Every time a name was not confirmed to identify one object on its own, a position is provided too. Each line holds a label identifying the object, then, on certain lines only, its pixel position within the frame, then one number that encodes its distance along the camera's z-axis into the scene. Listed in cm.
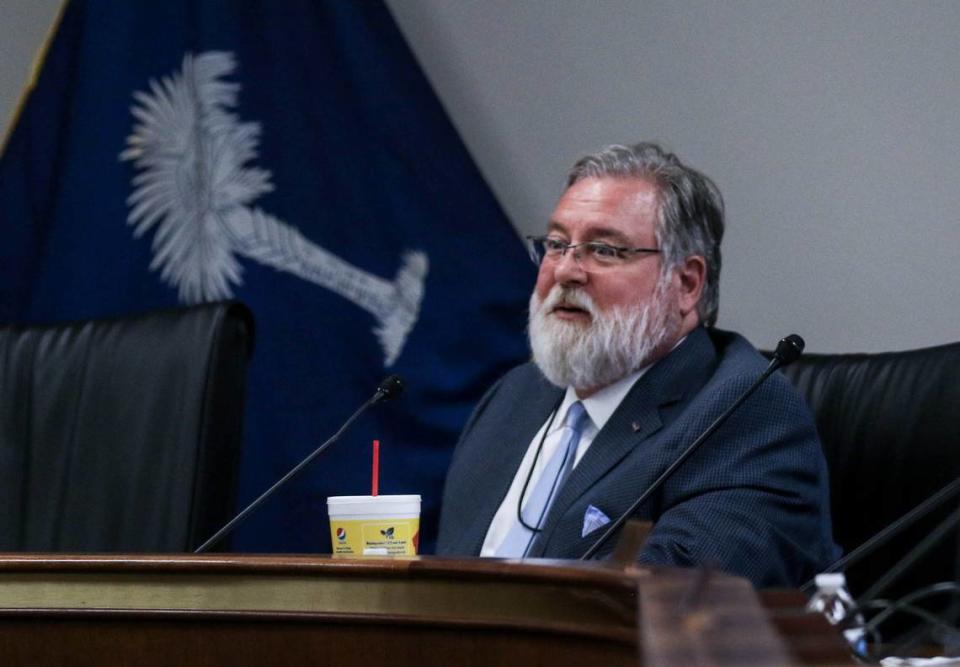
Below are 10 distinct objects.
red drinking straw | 466
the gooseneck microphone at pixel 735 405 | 444
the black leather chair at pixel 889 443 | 495
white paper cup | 426
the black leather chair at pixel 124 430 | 548
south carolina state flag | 689
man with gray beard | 479
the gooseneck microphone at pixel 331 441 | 448
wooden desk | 279
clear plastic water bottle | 245
